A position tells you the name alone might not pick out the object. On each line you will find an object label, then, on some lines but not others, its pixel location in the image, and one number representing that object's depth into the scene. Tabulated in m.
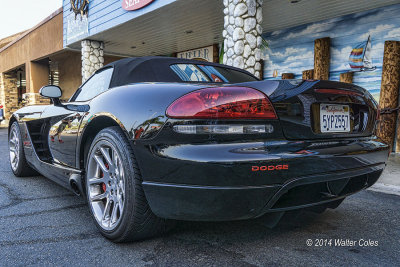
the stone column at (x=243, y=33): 5.64
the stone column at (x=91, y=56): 10.68
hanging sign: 7.62
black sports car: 1.56
